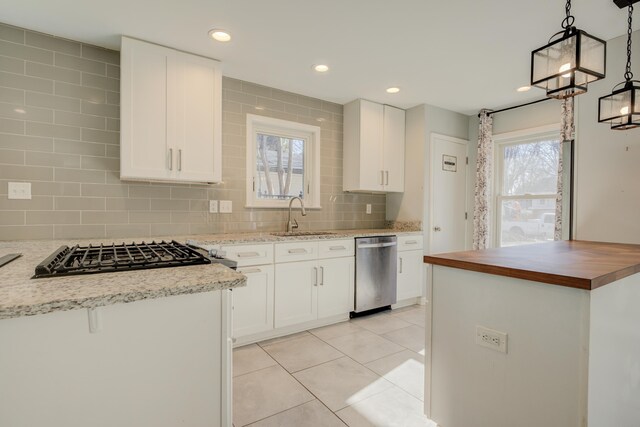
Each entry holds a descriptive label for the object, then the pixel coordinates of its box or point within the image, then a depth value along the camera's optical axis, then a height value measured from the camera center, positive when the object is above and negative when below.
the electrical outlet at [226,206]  3.15 +0.00
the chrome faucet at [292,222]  3.46 -0.17
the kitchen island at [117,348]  0.83 -0.42
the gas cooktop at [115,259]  1.09 -0.22
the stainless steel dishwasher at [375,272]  3.39 -0.72
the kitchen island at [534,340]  1.17 -0.55
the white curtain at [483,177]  4.16 +0.42
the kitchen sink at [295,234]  3.14 -0.28
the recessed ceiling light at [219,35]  2.36 +1.30
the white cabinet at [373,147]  3.83 +0.75
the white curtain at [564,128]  3.38 +0.87
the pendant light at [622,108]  1.77 +0.60
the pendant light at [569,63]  1.28 +0.62
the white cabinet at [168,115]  2.45 +0.74
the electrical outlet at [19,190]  2.29 +0.10
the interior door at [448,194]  4.09 +0.19
